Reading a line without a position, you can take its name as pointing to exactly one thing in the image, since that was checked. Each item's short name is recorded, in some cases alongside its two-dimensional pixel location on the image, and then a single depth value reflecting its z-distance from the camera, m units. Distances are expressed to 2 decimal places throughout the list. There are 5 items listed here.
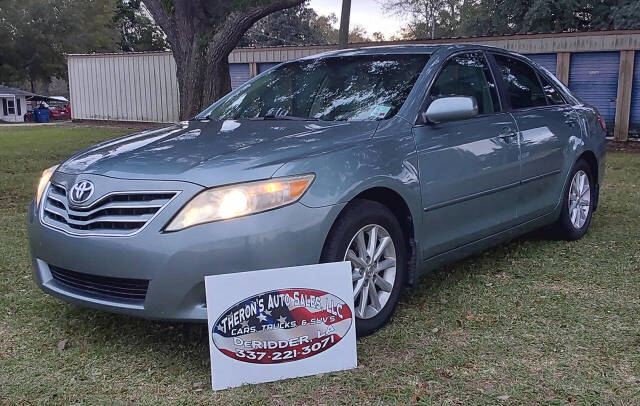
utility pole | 13.55
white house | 48.50
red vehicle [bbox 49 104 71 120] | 45.50
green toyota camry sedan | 3.00
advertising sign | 2.98
